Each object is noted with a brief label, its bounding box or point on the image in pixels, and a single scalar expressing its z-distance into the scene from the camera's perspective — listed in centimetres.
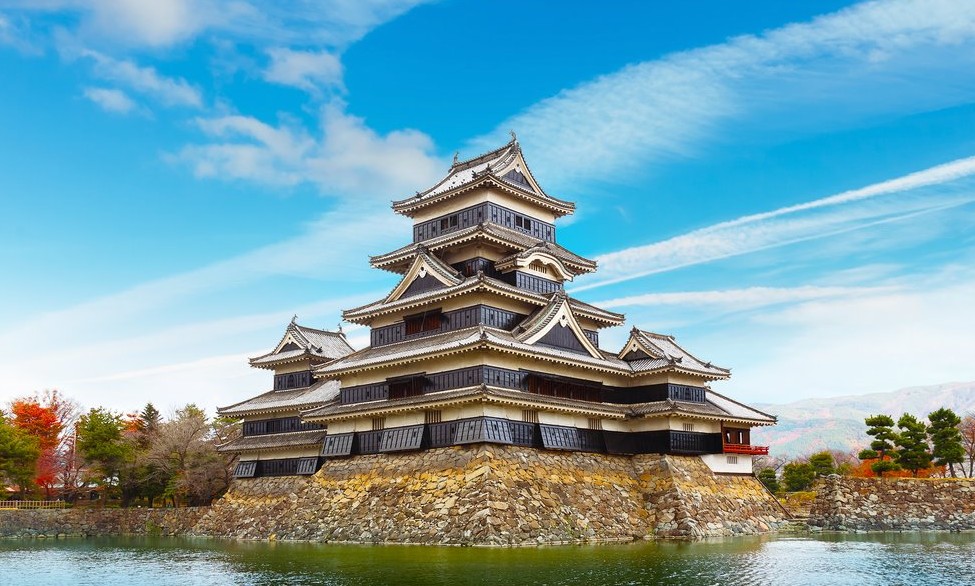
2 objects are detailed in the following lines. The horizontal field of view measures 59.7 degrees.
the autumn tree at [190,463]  6203
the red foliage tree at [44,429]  6975
